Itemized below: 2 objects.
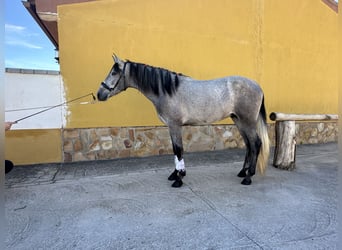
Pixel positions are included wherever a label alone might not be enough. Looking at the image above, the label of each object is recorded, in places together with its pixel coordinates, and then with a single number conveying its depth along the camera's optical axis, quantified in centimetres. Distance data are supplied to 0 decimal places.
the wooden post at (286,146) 343
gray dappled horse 272
